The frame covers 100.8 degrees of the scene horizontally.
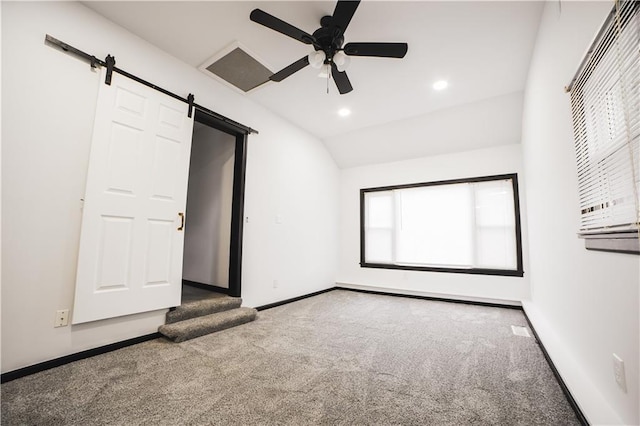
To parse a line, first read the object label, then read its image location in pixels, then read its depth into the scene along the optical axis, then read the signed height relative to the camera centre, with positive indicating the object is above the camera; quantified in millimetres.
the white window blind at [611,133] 1009 +490
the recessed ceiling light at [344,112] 3935 +1854
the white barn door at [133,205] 2180 +235
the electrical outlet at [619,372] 1129 -582
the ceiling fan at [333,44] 1916 +1553
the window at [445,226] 4098 +177
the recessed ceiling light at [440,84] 3197 +1856
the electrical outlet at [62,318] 1999 -681
